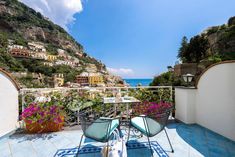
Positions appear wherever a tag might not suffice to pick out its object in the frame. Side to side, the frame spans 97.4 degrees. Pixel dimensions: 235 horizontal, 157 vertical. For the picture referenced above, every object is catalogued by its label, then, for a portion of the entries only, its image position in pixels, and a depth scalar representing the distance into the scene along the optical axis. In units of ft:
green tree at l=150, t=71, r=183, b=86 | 23.26
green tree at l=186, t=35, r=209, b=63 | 33.18
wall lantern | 9.17
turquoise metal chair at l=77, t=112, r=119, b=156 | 4.67
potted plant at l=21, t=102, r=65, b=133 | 7.03
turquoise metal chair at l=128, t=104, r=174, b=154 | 5.01
